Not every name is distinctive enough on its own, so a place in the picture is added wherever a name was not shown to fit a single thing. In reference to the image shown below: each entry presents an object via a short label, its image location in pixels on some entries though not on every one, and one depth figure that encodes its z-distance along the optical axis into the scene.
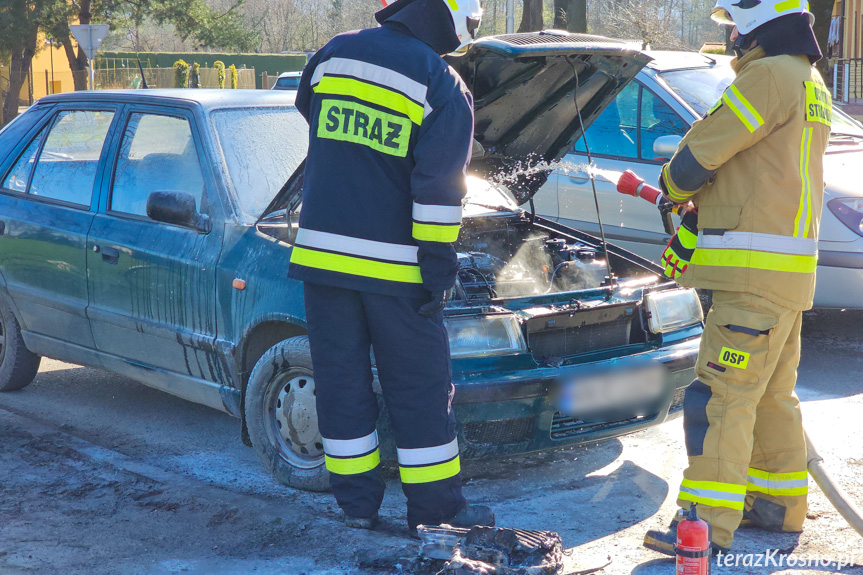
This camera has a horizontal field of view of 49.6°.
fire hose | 3.32
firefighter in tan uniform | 3.21
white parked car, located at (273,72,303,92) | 11.78
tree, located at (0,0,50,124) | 27.50
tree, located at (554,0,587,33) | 19.27
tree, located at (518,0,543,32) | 23.80
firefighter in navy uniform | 3.09
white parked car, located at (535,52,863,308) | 6.25
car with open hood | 3.71
